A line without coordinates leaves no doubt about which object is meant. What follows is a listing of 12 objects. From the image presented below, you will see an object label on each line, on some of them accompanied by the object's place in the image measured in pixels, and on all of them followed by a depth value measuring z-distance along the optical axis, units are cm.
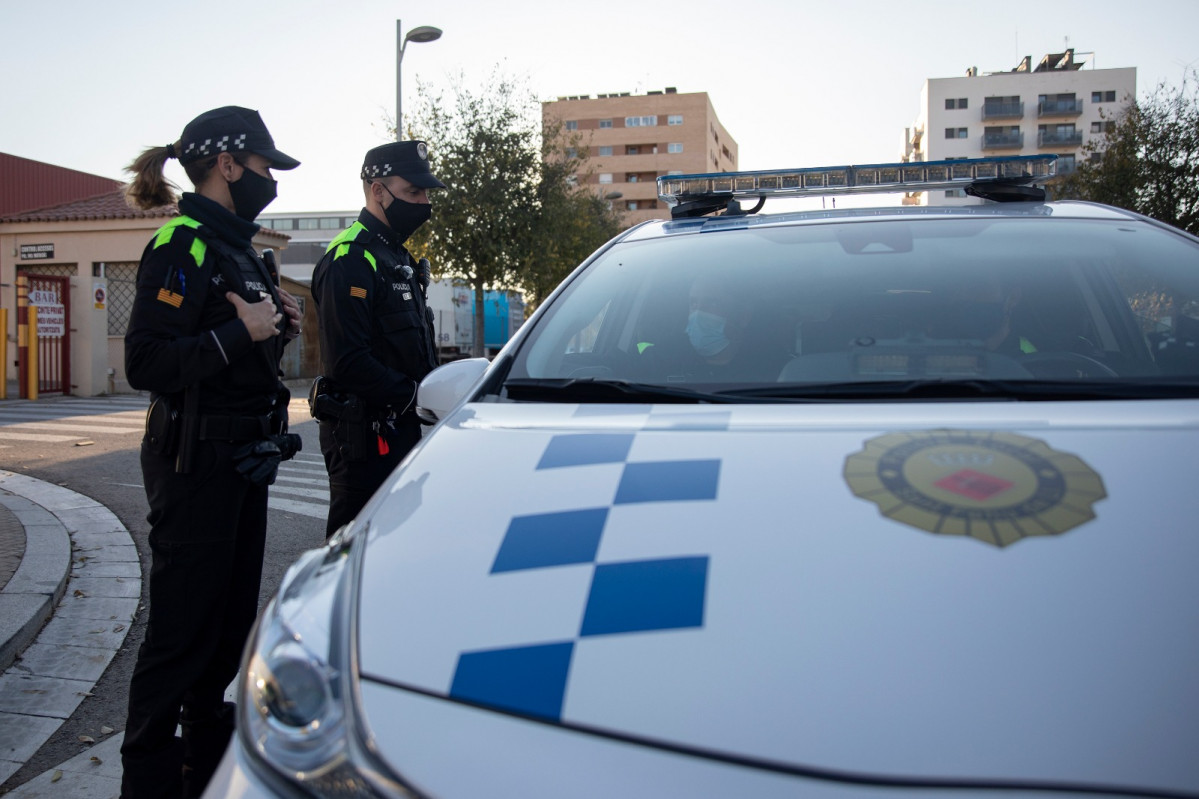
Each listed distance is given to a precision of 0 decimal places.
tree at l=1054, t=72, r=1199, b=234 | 2044
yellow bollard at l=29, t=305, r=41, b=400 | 1509
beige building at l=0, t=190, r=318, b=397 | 1616
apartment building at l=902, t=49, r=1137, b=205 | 7638
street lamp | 1716
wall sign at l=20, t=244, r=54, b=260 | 1830
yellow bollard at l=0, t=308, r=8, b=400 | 1459
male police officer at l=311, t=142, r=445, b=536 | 327
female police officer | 241
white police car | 100
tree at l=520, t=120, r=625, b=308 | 2292
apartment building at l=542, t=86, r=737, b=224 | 7888
